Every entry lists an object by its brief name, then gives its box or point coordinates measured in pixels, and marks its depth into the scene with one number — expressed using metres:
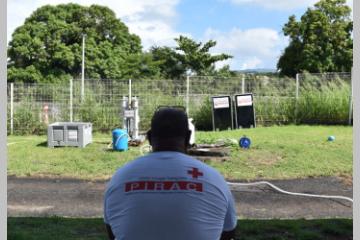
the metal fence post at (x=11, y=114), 15.12
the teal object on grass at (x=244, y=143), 10.91
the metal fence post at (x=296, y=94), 16.19
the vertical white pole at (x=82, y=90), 15.43
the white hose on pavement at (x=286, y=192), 6.81
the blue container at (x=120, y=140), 10.77
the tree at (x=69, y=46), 37.62
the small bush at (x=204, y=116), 15.70
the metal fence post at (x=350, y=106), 15.62
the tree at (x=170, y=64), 34.44
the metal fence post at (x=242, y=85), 16.31
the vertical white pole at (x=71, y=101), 15.29
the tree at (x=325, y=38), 35.66
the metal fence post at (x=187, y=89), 15.95
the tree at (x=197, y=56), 32.78
